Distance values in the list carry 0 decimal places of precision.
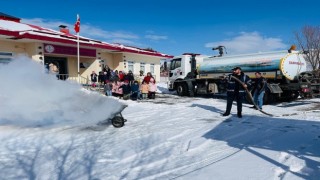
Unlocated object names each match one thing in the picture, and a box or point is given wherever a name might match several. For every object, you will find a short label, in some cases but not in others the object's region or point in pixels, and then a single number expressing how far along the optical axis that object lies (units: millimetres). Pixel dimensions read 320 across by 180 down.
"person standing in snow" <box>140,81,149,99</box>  16391
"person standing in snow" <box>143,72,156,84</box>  16500
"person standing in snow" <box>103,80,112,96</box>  15633
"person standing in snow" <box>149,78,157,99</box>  16656
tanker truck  14156
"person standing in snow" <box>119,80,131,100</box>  16036
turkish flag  18141
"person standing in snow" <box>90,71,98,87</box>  19831
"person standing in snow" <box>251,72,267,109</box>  12305
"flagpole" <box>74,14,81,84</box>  18141
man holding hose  9773
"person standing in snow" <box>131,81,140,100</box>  16062
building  18219
